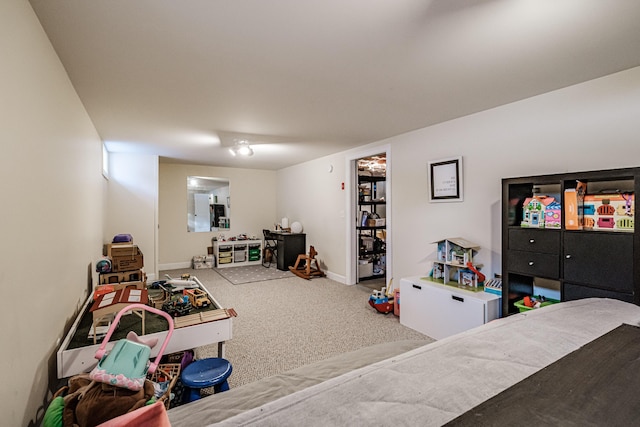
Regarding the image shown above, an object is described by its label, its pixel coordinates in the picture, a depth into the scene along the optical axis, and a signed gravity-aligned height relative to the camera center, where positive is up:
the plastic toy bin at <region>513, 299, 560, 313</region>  2.38 -0.76
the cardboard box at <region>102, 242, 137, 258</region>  2.87 -0.35
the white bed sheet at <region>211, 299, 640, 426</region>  0.65 -0.44
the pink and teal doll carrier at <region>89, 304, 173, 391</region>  1.03 -0.55
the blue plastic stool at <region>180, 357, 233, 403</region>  1.63 -0.91
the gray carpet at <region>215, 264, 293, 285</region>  5.37 -1.17
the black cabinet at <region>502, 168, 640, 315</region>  1.88 -0.18
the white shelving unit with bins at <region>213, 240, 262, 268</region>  6.52 -0.87
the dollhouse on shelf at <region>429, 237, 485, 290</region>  2.87 -0.52
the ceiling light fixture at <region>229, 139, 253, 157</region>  4.11 +1.02
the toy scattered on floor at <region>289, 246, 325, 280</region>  5.50 -1.04
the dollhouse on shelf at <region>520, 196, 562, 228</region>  2.23 +0.01
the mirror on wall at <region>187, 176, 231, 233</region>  6.60 +0.25
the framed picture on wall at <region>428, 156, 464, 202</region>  3.16 +0.38
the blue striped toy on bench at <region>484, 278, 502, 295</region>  2.68 -0.67
